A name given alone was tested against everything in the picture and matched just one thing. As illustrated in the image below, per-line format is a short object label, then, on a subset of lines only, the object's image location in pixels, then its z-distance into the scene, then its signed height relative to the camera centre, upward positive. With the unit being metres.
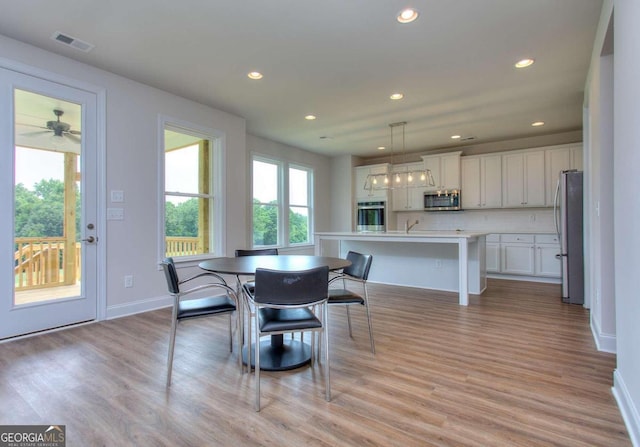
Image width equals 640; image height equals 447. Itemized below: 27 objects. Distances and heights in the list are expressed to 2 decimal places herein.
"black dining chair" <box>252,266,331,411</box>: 1.93 -0.43
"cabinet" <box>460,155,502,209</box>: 6.30 +0.81
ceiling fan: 3.28 +0.96
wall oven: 7.32 +0.18
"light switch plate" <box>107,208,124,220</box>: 3.60 +0.13
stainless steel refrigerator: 4.20 -0.15
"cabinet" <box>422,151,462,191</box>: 6.65 +1.10
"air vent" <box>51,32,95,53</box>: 2.91 +1.64
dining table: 2.36 -0.31
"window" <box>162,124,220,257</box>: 4.27 +0.42
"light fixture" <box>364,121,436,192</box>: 4.98 +0.69
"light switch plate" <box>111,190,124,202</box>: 3.64 +0.32
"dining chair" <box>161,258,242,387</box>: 2.20 -0.57
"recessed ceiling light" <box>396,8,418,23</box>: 2.54 +1.61
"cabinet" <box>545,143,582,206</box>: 5.57 +1.03
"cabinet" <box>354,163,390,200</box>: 7.38 +1.02
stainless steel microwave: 6.70 +0.48
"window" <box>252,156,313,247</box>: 6.27 +0.43
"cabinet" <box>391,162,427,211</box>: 7.22 +0.60
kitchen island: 4.39 -0.51
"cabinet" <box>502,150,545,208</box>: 5.87 +0.79
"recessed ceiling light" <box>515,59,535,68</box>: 3.31 +1.61
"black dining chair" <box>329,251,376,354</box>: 2.62 -0.44
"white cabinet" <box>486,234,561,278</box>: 5.54 -0.54
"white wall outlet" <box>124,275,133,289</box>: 3.73 -0.62
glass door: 2.95 +0.20
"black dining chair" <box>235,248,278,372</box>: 2.21 -0.45
